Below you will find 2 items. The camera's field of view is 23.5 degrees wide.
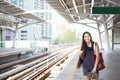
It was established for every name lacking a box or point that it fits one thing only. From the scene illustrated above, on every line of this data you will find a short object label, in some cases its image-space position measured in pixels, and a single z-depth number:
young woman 5.04
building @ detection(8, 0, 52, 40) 47.57
